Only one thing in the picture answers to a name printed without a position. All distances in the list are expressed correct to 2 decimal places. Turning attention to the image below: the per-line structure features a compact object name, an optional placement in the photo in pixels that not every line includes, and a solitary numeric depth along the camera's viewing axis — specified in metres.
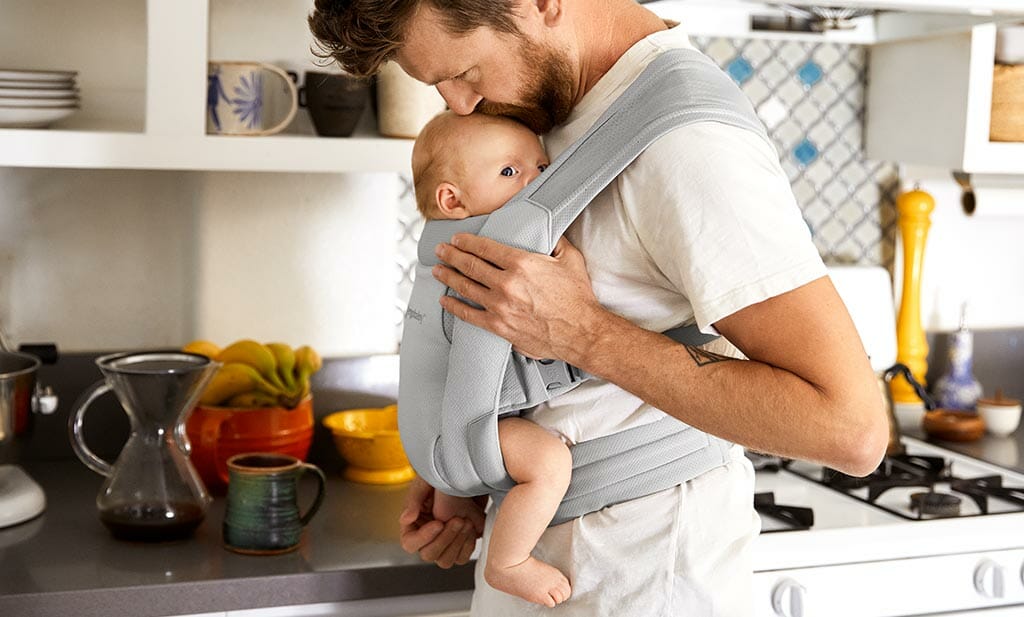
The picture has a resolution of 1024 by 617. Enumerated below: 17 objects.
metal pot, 1.81
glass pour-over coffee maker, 1.82
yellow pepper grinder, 2.71
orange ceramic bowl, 2.06
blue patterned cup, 1.98
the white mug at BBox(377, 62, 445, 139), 2.07
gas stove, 1.94
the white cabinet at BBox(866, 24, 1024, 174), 2.39
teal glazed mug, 1.78
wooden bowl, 2.57
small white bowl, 2.64
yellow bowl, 2.16
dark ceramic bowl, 2.04
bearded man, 1.13
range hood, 2.09
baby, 1.33
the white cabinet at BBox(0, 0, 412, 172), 1.91
